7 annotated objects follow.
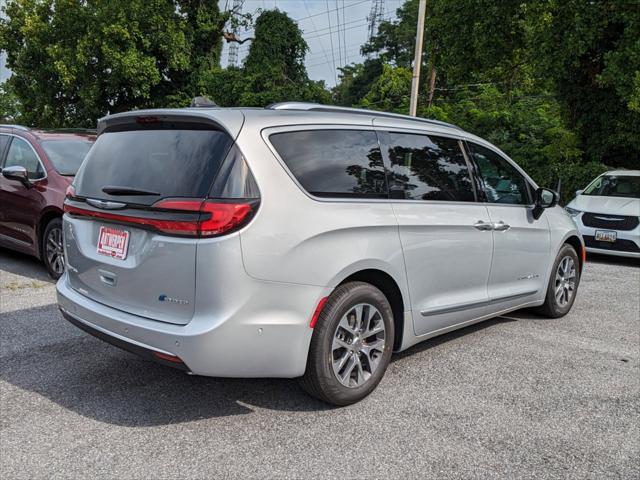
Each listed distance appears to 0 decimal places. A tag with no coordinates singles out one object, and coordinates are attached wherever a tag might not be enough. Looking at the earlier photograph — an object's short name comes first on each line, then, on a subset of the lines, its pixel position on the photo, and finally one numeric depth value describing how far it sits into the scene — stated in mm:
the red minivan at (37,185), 6281
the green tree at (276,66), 32062
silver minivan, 2811
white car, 9219
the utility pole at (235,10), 31734
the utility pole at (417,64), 16886
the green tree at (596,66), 12828
